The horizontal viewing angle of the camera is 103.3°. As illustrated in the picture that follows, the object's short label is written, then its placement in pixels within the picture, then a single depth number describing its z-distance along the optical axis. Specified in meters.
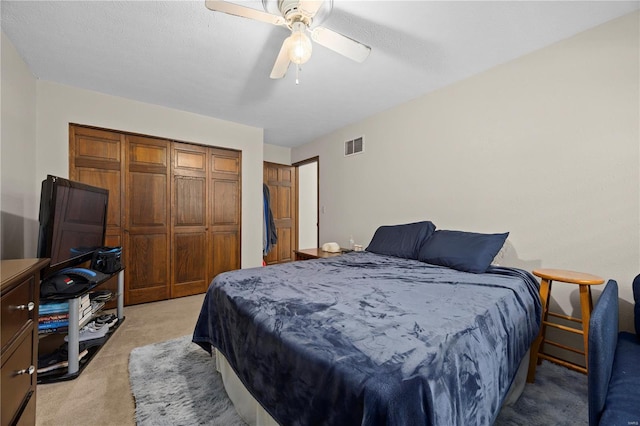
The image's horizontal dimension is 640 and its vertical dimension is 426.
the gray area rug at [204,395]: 1.39
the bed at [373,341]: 0.73
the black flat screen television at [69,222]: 1.70
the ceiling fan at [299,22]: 1.45
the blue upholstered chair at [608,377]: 0.93
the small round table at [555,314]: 1.61
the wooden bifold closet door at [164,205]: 3.02
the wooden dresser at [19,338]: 0.89
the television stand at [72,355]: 1.71
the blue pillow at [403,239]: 2.59
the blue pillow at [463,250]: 2.00
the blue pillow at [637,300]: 1.48
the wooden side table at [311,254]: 3.45
